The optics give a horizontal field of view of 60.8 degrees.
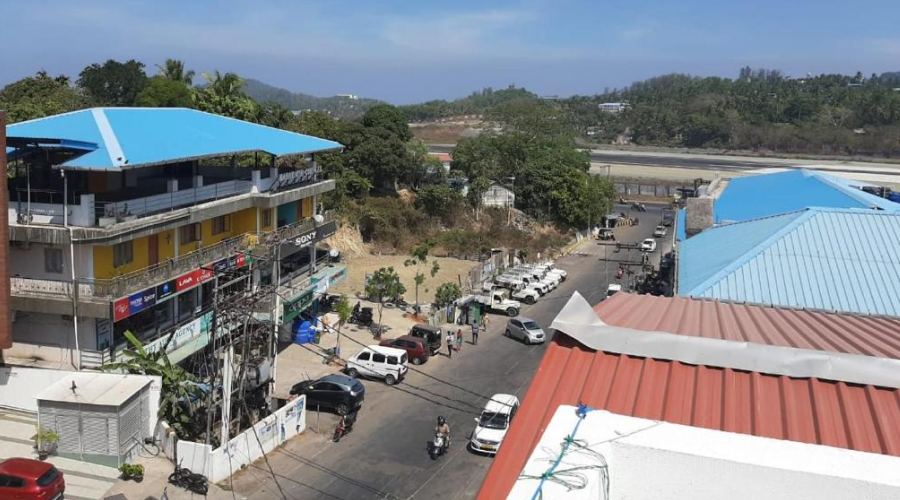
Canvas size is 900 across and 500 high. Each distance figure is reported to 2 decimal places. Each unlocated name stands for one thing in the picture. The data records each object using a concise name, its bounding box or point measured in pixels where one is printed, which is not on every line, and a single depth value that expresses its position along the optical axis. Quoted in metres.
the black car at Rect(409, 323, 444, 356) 31.11
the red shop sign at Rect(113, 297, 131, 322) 20.03
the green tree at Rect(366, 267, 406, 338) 36.69
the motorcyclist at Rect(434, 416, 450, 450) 21.36
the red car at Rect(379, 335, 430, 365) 29.44
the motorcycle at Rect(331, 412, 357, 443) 22.29
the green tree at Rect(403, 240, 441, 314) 46.41
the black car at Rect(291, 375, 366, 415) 23.92
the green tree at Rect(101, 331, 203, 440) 20.30
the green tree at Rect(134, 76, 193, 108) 53.56
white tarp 8.24
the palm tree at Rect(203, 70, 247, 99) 50.38
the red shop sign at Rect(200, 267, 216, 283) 24.20
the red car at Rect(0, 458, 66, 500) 15.91
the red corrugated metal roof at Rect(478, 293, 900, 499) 7.41
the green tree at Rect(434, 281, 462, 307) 36.09
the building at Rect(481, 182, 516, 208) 65.38
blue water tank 30.89
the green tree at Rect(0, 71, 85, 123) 46.12
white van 27.09
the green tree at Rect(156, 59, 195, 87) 58.16
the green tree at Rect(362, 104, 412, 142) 61.22
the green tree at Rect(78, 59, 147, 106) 66.31
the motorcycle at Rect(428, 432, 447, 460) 21.20
